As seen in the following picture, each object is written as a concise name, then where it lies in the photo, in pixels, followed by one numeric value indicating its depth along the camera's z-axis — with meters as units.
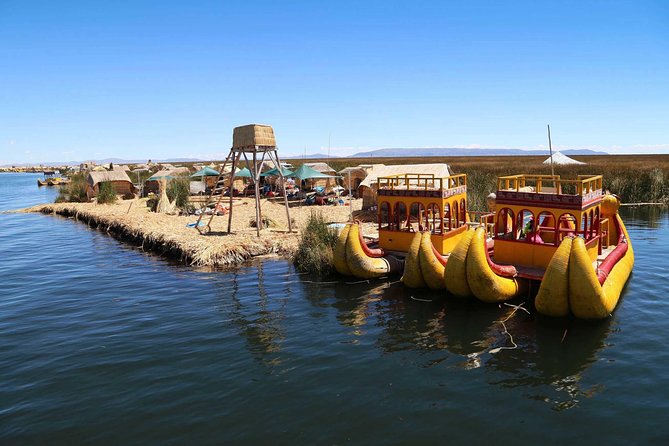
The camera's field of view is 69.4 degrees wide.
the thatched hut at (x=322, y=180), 40.72
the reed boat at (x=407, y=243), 13.66
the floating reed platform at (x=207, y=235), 18.45
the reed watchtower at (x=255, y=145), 20.15
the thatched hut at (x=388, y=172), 26.39
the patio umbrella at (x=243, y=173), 38.56
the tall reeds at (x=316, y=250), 16.27
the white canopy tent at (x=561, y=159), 38.34
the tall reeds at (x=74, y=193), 41.22
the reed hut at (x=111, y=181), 39.47
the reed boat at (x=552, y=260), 10.78
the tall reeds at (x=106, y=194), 36.28
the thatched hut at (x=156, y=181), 42.98
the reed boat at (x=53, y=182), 71.06
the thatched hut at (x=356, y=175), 36.34
